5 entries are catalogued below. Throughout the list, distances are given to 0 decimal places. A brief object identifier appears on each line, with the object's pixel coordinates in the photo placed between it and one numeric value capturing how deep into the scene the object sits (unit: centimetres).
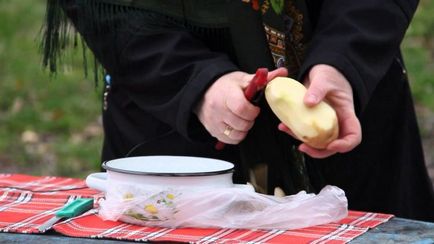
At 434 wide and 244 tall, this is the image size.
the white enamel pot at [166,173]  350
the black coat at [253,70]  370
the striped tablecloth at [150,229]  344
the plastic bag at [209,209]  350
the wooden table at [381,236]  342
